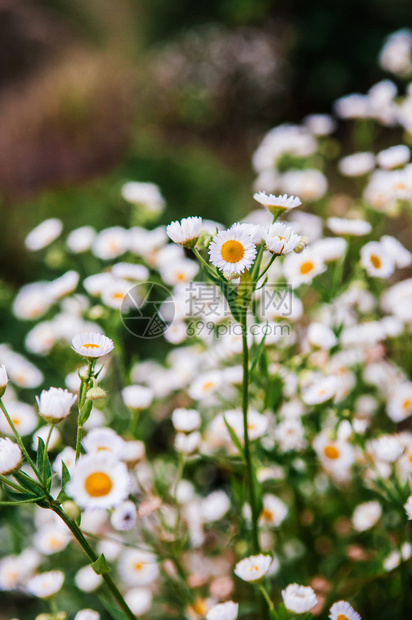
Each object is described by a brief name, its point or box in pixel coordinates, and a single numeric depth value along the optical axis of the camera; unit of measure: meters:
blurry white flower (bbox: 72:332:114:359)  0.64
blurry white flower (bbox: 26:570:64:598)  0.69
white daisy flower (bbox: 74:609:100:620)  0.67
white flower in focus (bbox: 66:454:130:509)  0.61
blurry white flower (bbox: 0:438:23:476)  0.62
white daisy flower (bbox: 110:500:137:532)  0.68
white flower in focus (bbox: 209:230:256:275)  0.64
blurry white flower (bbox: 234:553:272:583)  0.66
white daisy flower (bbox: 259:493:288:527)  0.75
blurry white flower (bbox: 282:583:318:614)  0.65
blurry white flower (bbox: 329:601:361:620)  0.66
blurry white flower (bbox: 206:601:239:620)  0.65
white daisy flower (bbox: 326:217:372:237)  0.74
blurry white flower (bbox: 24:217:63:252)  0.82
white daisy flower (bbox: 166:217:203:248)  0.65
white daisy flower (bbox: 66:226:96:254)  0.81
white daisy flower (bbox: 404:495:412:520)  0.67
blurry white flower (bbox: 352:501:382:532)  0.75
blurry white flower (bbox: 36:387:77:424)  0.63
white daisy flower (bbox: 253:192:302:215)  0.66
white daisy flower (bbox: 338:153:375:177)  0.84
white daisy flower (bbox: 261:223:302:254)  0.64
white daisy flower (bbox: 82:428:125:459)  0.63
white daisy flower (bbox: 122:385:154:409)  0.73
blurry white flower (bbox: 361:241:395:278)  0.72
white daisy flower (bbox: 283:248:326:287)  0.73
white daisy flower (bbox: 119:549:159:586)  0.76
